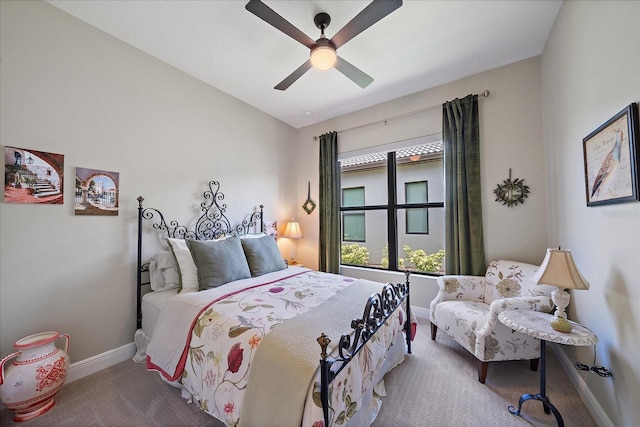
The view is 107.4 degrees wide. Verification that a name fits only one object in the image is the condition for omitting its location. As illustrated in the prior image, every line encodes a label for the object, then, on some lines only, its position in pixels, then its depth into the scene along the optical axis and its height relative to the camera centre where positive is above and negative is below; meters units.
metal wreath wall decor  2.55 +0.27
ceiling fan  1.50 +1.35
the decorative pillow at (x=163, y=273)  2.29 -0.53
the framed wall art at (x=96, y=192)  2.00 +0.24
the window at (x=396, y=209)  3.32 +0.12
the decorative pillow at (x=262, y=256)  2.58 -0.44
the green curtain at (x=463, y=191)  2.74 +0.30
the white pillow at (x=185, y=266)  2.19 -0.46
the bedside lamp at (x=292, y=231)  3.91 -0.22
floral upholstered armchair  1.84 -0.86
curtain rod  2.75 +1.43
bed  1.12 -0.70
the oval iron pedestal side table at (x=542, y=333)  1.34 -0.70
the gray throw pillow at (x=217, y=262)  2.16 -0.42
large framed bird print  1.18 +0.32
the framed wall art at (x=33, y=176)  1.68 +0.33
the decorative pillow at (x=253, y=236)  2.86 -0.23
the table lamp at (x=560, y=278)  1.44 -0.40
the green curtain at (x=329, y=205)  3.79 +0.20
